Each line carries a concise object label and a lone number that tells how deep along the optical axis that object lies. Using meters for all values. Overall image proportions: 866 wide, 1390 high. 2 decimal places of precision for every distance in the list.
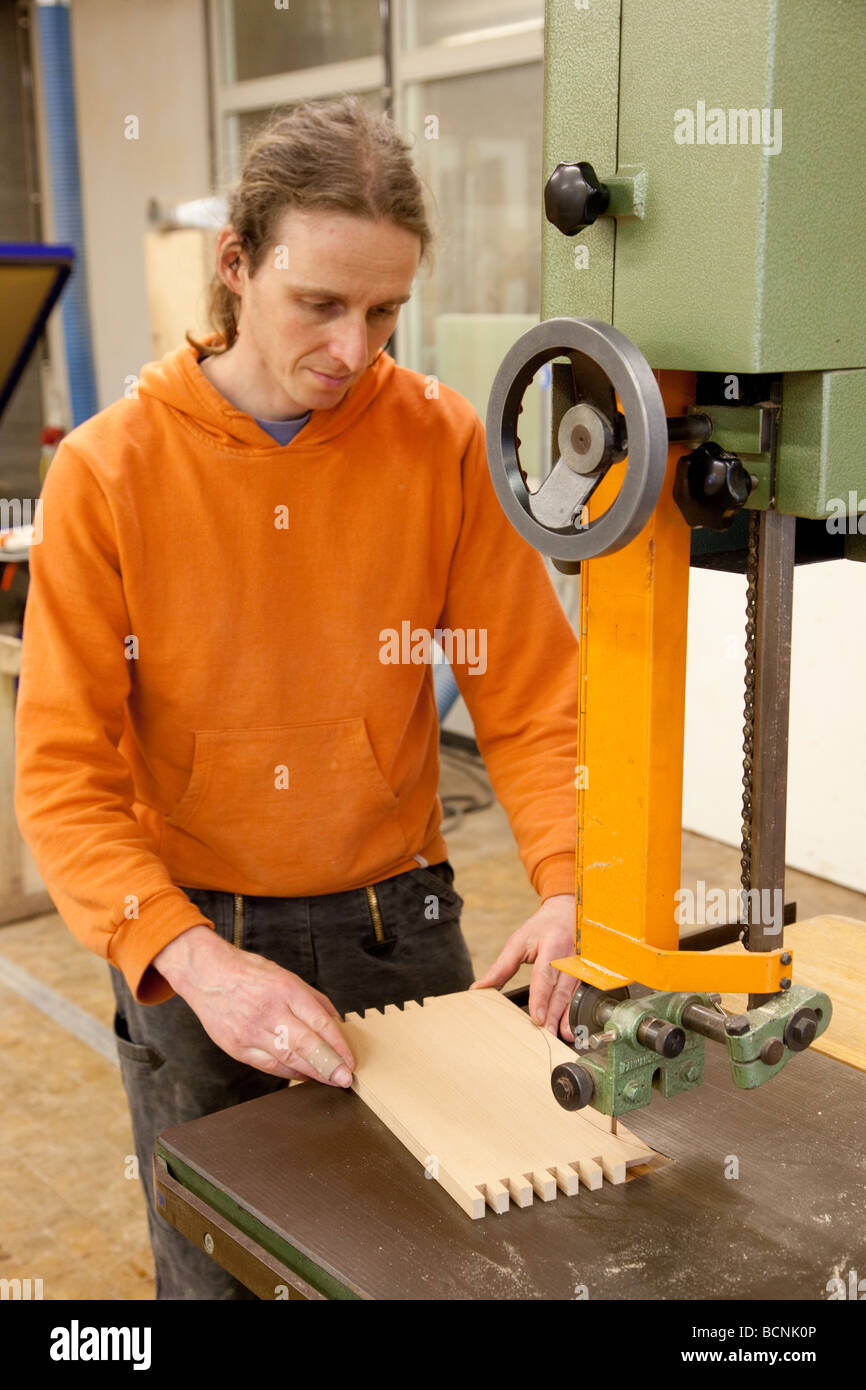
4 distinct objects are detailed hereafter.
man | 1.42
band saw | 0.86
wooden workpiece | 1.12
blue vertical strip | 4.24
